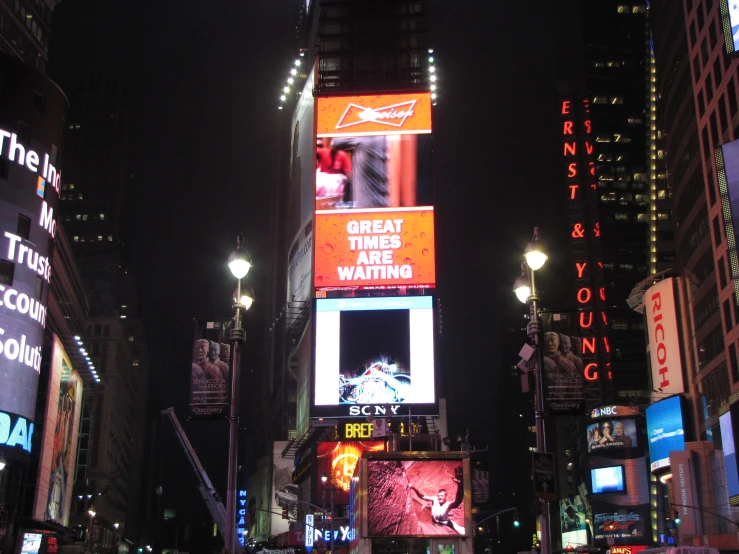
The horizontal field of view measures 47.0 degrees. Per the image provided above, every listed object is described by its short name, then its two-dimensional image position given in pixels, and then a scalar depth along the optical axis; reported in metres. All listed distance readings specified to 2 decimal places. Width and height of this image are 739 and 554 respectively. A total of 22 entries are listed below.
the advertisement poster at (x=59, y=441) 59.69
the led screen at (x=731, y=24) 29.78
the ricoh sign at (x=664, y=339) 71.94
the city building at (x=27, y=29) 100.75
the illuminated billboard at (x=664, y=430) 70.81
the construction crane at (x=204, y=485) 78.64
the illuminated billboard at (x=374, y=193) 50.03
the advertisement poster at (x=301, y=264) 66.62
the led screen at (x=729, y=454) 54.25
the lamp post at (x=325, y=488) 68.86
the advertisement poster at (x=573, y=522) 123.85
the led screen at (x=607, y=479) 100.31
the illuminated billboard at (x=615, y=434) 99.50
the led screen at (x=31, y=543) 52.84
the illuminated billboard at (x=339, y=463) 73.00
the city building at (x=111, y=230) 151.00
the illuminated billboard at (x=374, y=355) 48.47
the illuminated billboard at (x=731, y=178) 30.84
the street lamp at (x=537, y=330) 18.75
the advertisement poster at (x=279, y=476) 111.62
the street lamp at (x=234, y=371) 19.44
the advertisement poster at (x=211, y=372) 22.55
